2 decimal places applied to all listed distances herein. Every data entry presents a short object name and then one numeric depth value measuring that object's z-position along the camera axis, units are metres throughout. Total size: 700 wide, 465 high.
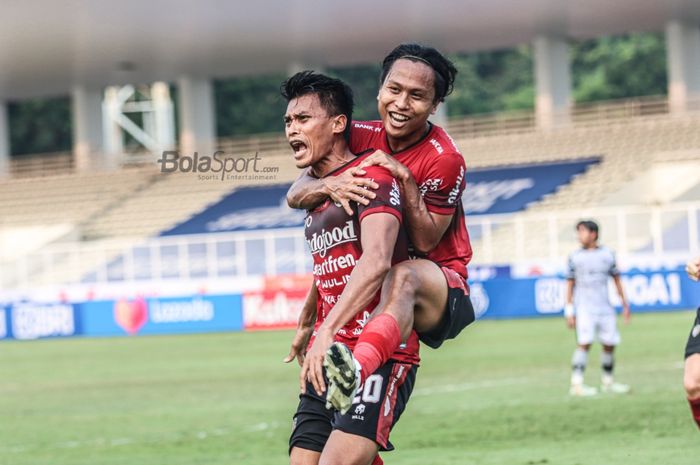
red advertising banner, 31.48
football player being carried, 6.31
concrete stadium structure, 39.28
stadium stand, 35.91
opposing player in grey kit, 16.16
